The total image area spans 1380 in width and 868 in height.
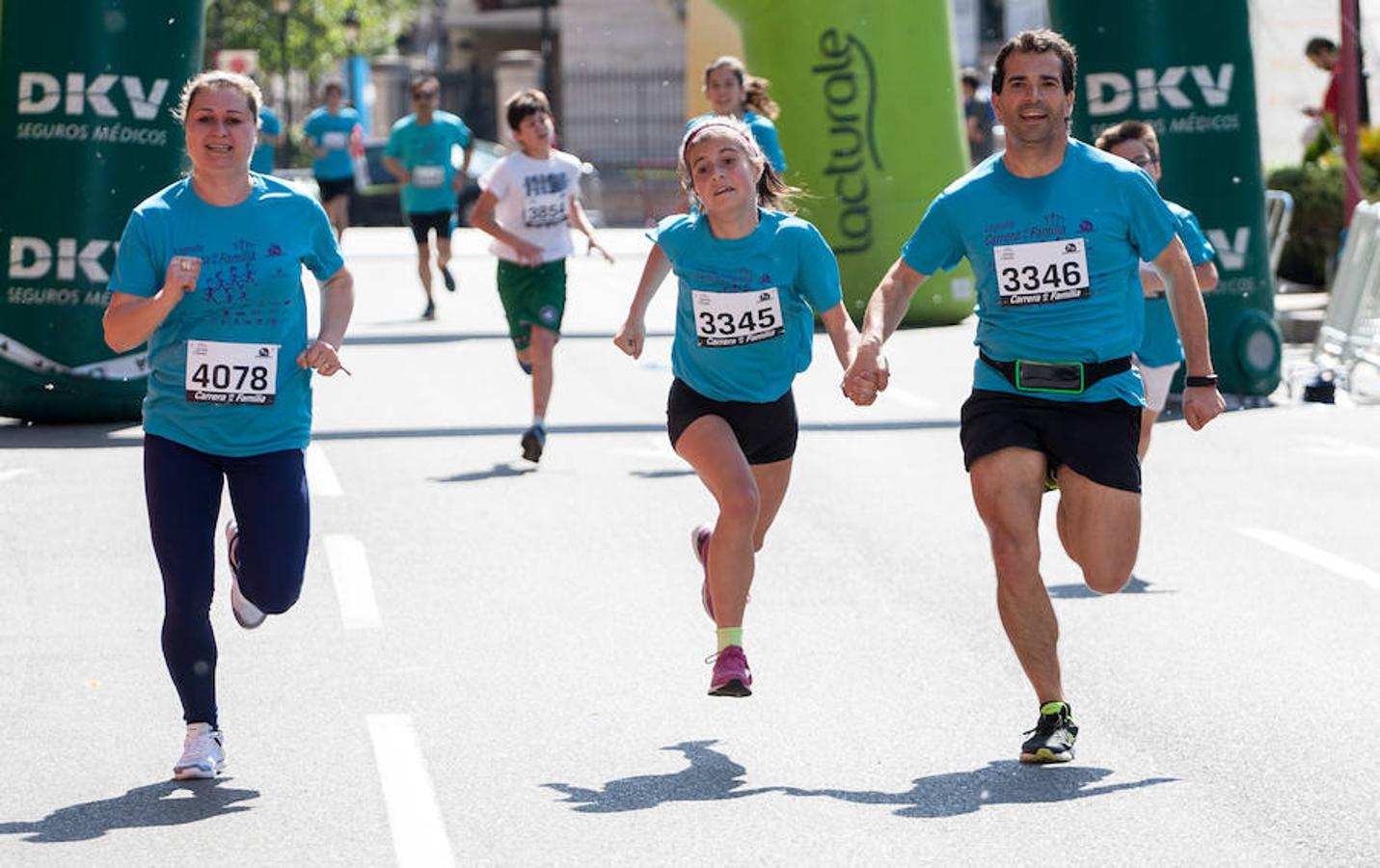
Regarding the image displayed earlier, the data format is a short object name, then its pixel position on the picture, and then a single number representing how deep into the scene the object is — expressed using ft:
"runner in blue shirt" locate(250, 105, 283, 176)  88.17
